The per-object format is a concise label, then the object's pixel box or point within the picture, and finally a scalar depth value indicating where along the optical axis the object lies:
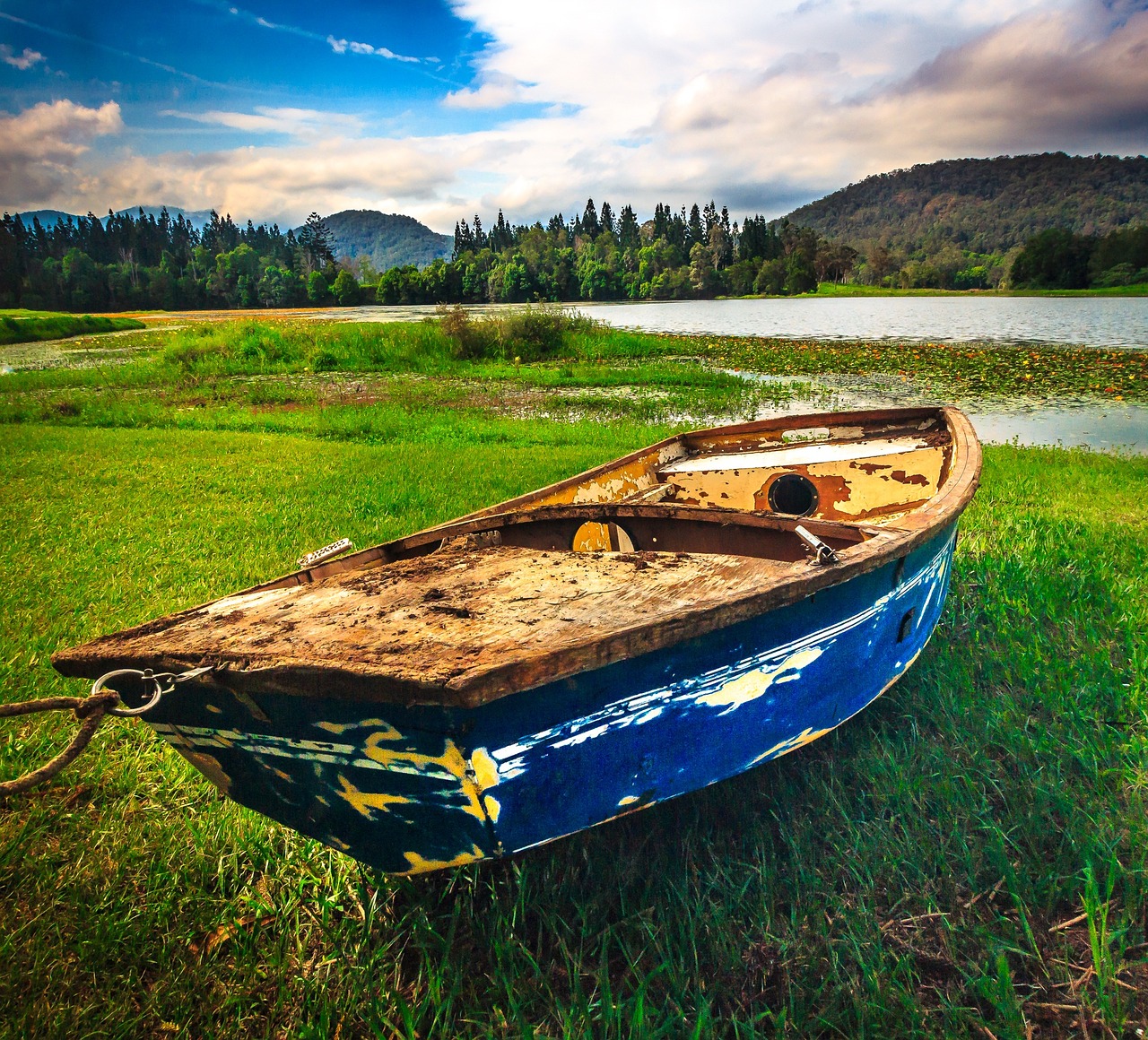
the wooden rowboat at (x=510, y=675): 1.50
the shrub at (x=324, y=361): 18.78
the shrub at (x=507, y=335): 19.22
